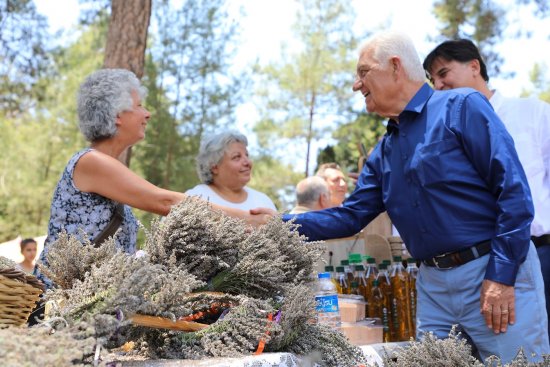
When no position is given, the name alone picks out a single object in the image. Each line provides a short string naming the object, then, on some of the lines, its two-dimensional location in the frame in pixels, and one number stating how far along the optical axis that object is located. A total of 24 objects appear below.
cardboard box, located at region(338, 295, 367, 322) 3.10
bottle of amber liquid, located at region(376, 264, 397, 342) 3.54
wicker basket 1.53
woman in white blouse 4.54
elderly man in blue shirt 2.31
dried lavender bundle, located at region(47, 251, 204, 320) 1.43
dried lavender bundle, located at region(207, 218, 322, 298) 1.84
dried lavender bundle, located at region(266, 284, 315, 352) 1.68
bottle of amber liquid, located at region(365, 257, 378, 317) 3.62
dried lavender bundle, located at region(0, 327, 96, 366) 1.12
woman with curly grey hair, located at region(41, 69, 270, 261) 2.32
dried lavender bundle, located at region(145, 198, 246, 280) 1.76
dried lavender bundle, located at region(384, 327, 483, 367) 1.71
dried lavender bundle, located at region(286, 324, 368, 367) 1.75
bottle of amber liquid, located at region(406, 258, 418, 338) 3.58
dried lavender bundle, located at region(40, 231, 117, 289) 1.69
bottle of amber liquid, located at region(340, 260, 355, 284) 3.68
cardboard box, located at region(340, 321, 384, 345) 2.96
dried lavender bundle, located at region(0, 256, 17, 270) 1.64
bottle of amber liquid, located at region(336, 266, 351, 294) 3.63
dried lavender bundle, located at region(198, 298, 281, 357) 1.57
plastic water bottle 2.34
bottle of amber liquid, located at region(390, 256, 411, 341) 3.53
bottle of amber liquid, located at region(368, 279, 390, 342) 3.55
